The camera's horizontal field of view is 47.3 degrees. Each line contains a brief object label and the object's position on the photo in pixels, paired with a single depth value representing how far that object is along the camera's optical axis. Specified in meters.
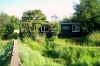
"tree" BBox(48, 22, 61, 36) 14.83
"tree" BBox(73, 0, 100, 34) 14.37
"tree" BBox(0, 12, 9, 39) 15.22
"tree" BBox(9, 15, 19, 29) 27.33
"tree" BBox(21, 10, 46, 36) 14.44
